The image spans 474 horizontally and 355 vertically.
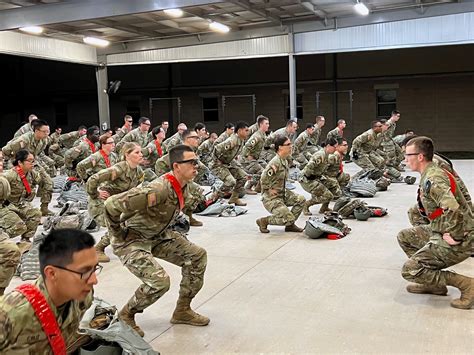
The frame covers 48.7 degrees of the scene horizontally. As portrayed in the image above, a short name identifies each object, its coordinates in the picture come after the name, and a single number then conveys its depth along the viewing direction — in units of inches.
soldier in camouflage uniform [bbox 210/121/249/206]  406.0
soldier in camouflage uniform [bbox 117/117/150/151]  491.5
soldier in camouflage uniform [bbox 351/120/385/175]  472.7
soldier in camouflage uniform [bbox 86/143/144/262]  254.4
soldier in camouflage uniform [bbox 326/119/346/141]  559.5
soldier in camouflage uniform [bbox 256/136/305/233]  296.4
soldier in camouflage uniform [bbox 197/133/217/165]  505.0
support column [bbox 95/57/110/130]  767.1
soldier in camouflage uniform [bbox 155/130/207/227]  327.6
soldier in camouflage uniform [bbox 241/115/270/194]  429.7
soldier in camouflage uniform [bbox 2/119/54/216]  368.5
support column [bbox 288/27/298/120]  644.1
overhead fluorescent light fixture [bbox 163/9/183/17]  552.4
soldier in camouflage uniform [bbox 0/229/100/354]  88.3
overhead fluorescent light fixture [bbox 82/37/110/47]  668.7
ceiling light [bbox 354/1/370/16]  501.0
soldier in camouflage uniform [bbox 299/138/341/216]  344.5
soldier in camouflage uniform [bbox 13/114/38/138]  510.6
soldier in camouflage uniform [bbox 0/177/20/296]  174.6
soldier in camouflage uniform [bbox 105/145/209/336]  158.7
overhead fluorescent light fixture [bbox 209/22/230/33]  592.3
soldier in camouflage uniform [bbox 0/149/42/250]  266.7
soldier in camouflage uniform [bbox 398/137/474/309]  170.7
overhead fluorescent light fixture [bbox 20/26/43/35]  590.3
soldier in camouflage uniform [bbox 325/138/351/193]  353.7
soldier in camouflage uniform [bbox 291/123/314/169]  528.1
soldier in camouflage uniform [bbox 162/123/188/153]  466.2
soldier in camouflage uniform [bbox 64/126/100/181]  409.7
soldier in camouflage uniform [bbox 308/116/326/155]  566.3
